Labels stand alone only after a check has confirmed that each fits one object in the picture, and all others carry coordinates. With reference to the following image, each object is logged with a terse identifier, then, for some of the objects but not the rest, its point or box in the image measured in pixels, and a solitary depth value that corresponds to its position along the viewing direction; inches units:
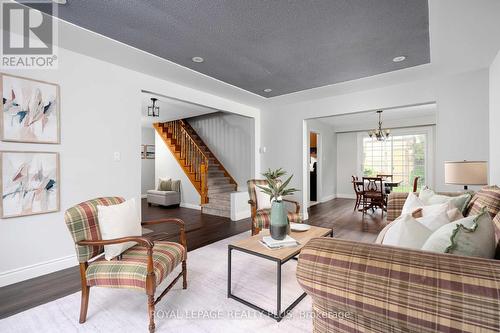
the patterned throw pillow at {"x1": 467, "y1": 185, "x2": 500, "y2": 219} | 64.4
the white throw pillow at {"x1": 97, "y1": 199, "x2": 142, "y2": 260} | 75.0
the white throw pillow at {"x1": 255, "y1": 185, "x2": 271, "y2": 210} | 148.4
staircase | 231.8
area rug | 70.4
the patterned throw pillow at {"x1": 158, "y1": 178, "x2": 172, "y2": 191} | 273.3
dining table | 235.7
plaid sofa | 28.6
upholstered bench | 261.0
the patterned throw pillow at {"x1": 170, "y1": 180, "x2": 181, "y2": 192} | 271.1
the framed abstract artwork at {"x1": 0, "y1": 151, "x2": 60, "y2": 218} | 95.6
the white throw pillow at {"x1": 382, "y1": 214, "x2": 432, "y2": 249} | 44.7
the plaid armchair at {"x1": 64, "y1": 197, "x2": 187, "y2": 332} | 67.5
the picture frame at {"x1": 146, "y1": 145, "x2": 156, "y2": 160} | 346.9
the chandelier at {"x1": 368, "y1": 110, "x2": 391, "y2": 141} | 252.0
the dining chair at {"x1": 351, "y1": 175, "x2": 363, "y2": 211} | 238.2
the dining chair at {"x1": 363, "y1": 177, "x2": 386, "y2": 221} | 222.5
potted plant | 87.0
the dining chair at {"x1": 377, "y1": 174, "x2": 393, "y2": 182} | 255.8
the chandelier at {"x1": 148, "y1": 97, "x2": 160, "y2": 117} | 195.1
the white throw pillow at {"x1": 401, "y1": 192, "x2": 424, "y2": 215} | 86.1
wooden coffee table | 73.0
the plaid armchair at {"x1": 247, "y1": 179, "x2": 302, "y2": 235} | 132.3
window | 287.0
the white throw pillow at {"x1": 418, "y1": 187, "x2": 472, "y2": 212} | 80.0
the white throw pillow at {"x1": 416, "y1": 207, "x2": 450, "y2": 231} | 51.6
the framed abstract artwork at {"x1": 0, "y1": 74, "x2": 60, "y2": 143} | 96.0
